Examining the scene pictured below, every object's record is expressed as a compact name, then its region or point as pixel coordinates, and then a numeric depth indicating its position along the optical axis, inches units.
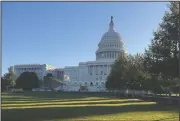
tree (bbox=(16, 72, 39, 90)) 2659.1
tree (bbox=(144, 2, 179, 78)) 717.3
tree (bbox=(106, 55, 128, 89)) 1591.5
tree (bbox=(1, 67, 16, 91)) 2290.3
